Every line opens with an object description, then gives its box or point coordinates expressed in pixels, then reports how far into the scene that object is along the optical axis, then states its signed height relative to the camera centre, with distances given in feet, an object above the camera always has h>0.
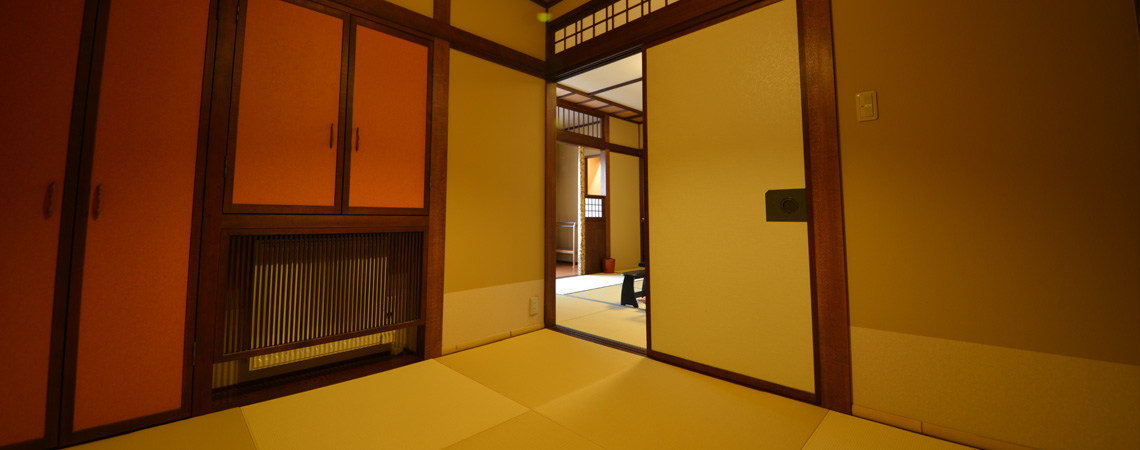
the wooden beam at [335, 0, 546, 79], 7.13 +4.53
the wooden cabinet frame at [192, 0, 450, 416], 5.56 +0.60
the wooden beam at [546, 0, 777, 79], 7.05 +4.49
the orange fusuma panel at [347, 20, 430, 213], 6.90 +2.34
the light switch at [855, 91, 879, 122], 5.42 +2.01
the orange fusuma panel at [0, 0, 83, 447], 4.42 +0.64
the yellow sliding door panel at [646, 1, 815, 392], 6.11 +0.87
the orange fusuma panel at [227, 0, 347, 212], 5.87 +2.24
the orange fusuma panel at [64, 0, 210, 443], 4.86 +0.32
